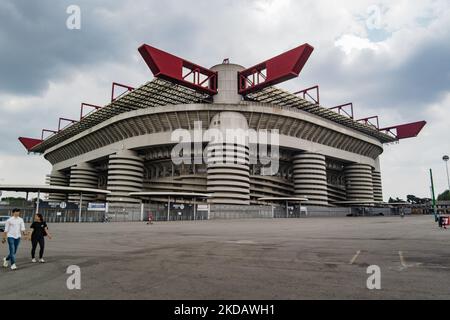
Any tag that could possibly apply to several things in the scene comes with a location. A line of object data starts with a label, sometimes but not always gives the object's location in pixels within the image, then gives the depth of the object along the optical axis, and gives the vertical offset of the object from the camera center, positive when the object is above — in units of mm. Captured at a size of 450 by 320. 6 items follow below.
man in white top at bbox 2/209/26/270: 9148 -613
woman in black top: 10133 -722
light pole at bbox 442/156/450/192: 40688 +6748
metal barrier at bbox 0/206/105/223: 40406 -495
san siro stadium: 56844 +15800
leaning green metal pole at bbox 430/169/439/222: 37375 +3828
